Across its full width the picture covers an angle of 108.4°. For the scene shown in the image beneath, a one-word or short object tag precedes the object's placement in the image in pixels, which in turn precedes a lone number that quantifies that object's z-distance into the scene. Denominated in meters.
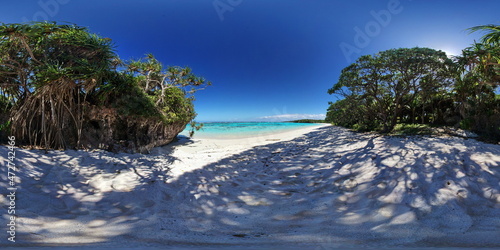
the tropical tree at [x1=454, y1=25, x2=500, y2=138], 6.84
